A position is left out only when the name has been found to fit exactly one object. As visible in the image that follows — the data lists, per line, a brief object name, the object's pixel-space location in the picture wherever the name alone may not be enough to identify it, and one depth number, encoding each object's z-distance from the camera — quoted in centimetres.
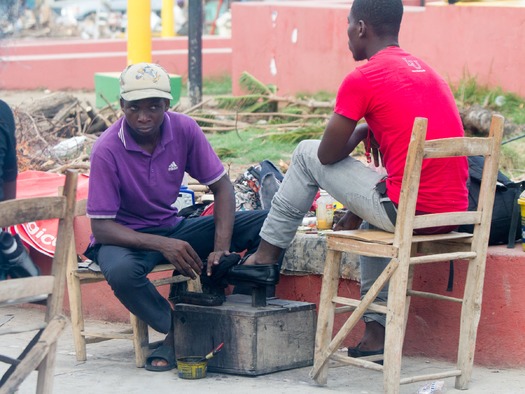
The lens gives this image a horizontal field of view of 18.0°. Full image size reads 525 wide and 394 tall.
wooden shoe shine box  769
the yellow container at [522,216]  759
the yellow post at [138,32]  1778
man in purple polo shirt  765
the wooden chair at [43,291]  534
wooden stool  818
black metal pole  1797
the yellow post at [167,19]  3020
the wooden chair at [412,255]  673
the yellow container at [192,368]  764
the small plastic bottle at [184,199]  949
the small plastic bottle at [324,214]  886
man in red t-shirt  702
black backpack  791
